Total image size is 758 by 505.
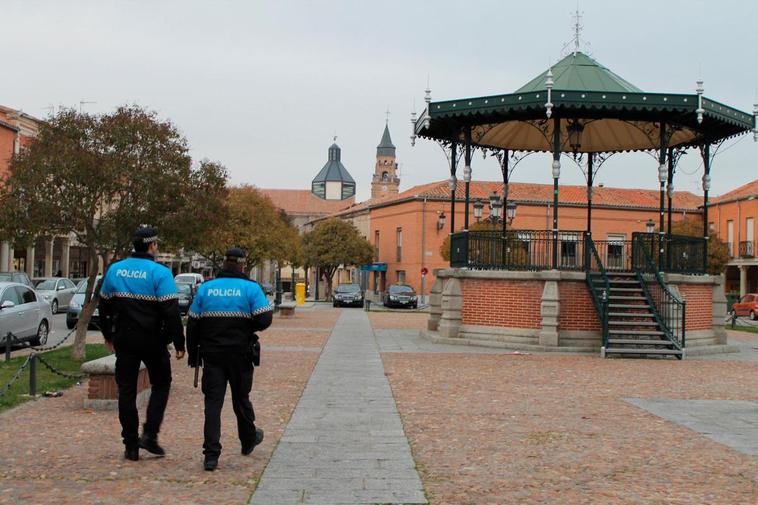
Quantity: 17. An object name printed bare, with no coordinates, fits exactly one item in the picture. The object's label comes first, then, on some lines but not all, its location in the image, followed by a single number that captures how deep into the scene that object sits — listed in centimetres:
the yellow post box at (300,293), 4956
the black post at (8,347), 1351
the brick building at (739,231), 5319
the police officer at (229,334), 646
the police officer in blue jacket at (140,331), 652
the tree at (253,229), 3250
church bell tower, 10856
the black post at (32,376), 1000
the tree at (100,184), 1276
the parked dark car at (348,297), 4828
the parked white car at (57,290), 3098
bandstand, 1711
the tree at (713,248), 4666
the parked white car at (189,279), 3453
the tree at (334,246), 6594
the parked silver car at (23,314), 1599
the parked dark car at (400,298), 4712
